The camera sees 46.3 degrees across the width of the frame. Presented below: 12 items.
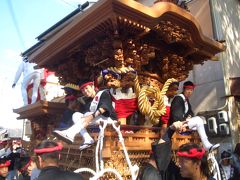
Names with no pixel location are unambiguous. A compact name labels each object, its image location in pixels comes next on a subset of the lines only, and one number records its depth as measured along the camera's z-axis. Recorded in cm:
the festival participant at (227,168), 577
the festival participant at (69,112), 512
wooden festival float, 419
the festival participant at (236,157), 581
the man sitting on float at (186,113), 471
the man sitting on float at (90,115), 388
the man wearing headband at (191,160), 268
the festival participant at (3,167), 514
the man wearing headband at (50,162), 264
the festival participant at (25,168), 440
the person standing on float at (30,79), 834
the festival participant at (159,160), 301
